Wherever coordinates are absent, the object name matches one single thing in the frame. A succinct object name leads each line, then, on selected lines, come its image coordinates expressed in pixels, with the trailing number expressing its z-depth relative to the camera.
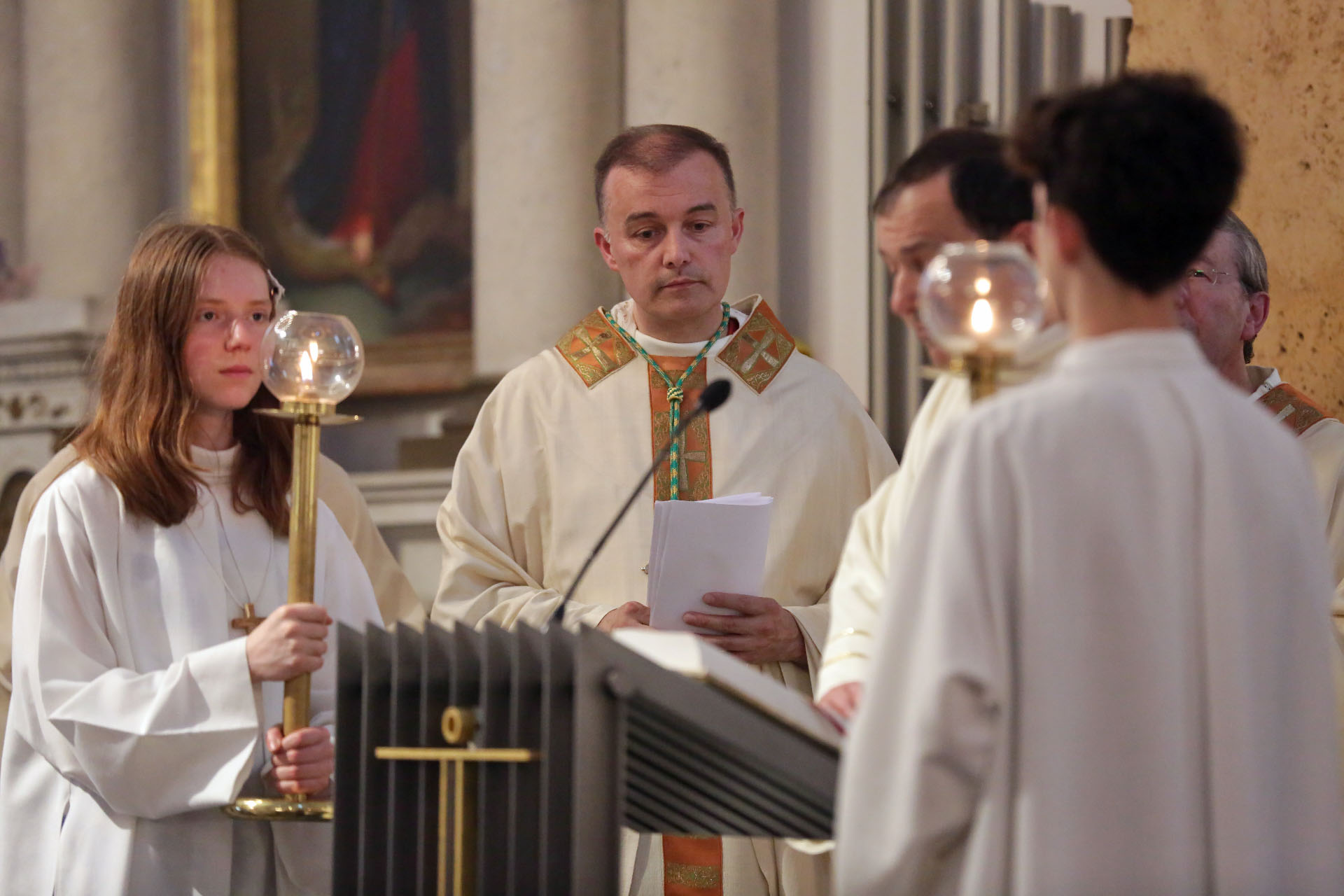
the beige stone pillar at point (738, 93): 11.19
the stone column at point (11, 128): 13.94
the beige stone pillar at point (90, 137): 13.68
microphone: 4.55
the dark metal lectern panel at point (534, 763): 3.87
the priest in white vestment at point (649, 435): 7.18
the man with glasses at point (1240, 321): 6.56
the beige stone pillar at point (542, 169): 12.05
